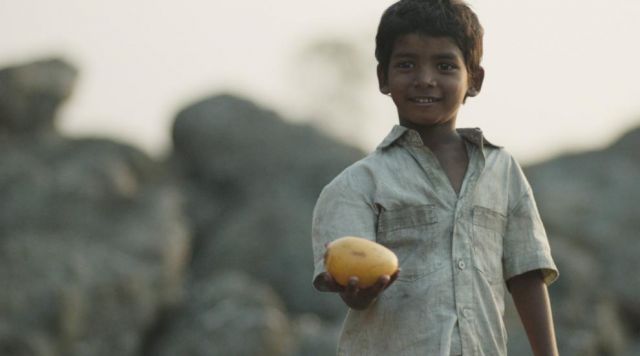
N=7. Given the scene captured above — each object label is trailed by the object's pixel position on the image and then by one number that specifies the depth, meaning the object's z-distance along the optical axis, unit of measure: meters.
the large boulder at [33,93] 14.13
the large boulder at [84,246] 12.04
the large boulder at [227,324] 11.55
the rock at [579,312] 12.05
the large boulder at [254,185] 14.73
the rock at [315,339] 11.87
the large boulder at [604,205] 14.59
